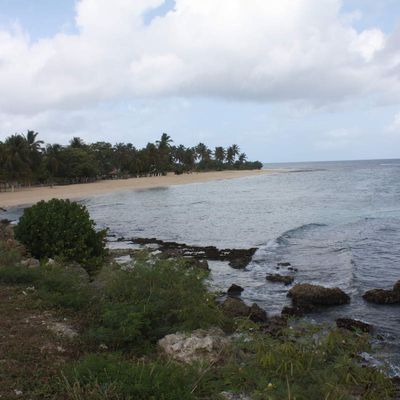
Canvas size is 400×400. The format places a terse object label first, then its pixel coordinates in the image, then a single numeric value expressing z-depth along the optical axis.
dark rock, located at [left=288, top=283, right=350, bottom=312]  11.94
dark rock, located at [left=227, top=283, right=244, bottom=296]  13.33
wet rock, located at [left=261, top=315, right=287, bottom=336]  8.99
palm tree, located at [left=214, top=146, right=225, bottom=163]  168.45
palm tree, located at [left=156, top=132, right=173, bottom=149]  129.25
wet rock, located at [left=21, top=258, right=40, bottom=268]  10.03
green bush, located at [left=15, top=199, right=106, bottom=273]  12.24
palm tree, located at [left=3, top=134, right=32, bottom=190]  72.50
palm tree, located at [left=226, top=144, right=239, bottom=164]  173.60
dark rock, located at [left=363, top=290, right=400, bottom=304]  11.91
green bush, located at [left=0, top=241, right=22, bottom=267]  9.63
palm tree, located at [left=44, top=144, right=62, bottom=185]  88.25
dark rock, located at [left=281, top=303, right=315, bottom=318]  11.16
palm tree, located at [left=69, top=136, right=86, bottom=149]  107.69
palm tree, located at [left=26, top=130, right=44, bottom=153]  77.81
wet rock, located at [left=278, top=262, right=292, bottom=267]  17.31
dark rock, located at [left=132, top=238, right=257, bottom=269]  18.20
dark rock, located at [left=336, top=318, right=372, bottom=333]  9.73
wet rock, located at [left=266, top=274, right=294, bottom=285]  14.57
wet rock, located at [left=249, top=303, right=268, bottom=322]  10.35
